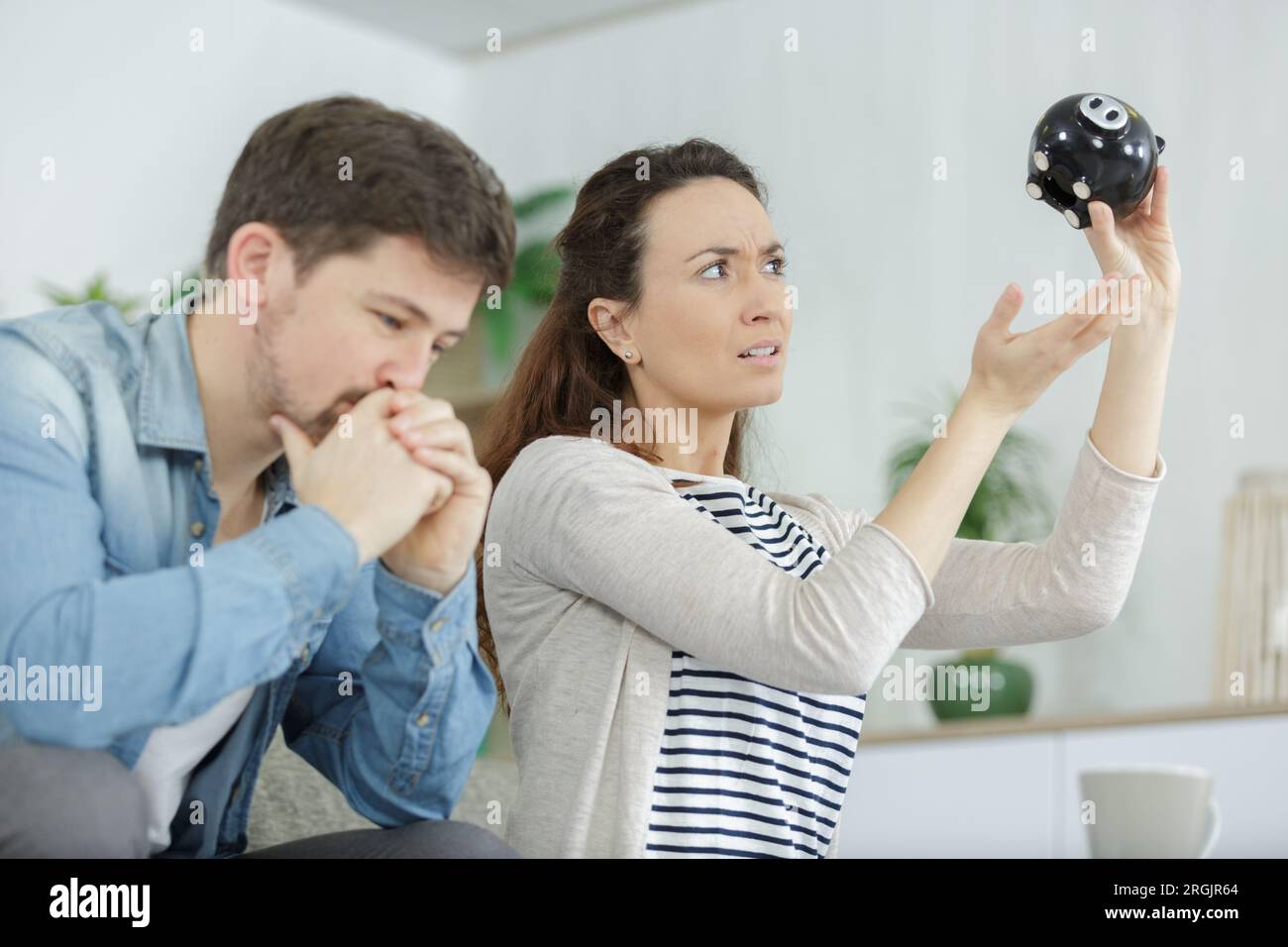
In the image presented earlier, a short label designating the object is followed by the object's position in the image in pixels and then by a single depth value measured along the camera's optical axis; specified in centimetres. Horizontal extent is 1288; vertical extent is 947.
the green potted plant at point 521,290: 429
